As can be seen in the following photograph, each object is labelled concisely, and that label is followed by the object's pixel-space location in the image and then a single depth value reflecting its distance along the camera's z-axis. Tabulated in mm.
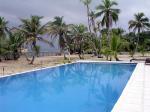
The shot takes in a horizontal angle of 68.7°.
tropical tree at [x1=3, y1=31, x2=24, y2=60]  13826
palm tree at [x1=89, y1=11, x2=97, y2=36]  16810
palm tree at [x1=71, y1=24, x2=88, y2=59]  15243
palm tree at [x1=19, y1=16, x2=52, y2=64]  11058
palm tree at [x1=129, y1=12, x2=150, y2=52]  19969
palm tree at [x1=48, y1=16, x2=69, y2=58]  14179
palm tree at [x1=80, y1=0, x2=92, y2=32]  16494
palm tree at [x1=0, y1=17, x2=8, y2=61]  14674
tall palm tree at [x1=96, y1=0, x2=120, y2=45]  16221
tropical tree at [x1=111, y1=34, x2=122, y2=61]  12388
